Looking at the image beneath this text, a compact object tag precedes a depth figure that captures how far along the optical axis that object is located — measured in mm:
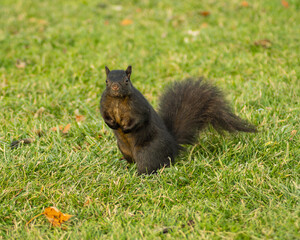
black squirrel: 6254
